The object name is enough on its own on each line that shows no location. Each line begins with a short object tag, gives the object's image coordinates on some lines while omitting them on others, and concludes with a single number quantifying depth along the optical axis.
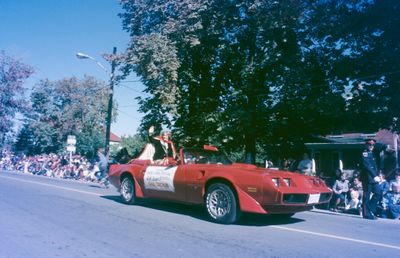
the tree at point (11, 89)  42.00
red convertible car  6.04
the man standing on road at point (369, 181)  8.41
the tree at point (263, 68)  15.28
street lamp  20.88
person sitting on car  9.16
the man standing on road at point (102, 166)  15.57
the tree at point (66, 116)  48.19
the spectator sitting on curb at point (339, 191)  10.70
